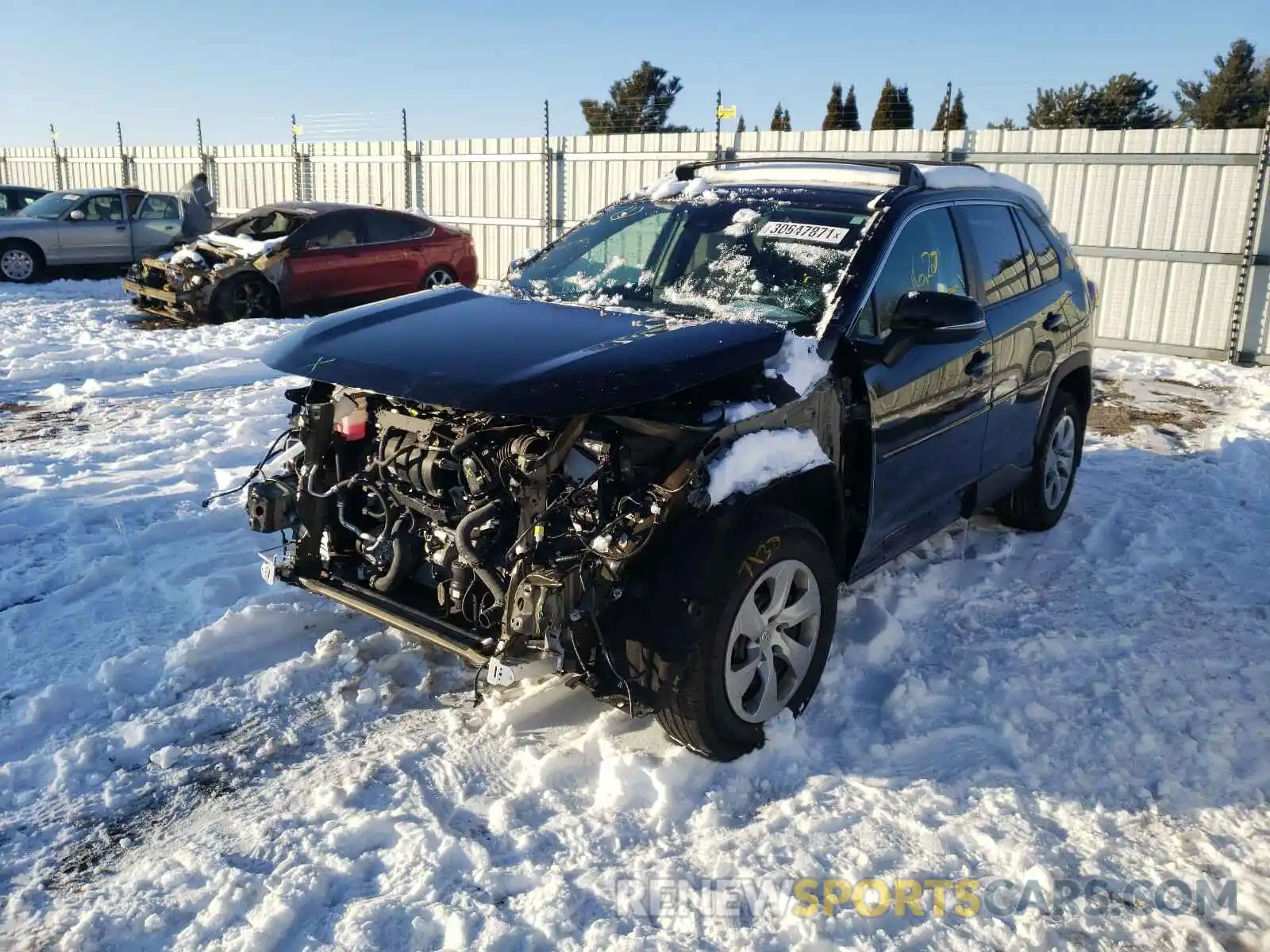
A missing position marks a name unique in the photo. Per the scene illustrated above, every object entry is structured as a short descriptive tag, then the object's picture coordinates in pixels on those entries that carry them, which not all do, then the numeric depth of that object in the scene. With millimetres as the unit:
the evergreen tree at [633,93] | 36750
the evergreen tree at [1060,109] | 31297
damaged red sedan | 11812
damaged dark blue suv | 3092
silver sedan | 15781
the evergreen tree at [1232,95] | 34219
